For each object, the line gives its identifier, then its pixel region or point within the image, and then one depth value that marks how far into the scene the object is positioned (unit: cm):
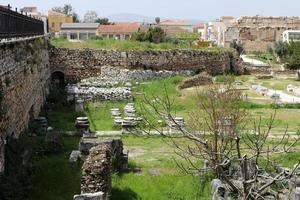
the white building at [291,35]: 6806
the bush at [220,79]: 3586
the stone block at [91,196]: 1089
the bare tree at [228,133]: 893
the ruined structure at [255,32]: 7031
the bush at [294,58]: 4672
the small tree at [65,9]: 15245
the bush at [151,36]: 5259
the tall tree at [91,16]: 18118
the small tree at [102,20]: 13506
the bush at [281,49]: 5415
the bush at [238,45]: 6260
